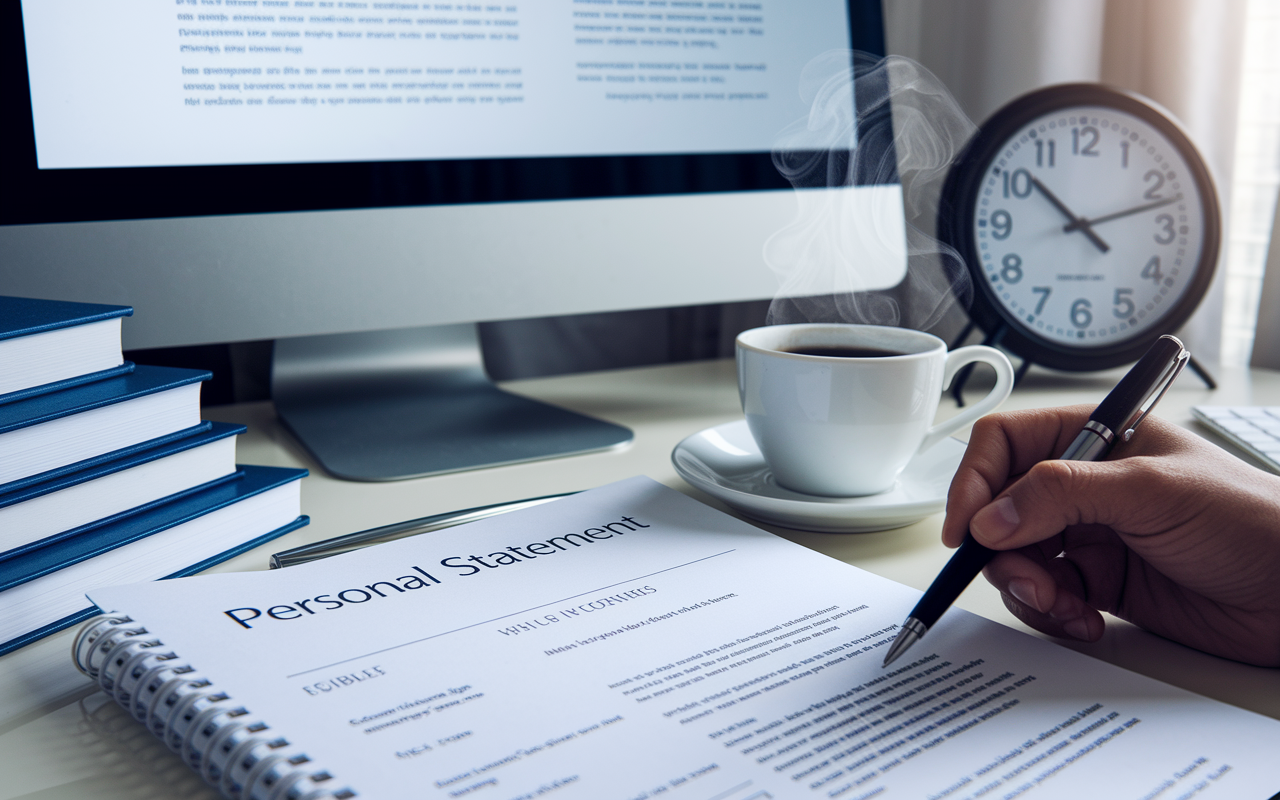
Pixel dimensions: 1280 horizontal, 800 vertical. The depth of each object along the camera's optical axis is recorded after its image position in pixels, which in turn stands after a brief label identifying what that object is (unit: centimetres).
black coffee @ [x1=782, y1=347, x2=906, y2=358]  58
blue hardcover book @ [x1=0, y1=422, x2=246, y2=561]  39
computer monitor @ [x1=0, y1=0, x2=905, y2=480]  56
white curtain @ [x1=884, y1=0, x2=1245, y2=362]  96
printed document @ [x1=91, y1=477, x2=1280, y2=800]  27
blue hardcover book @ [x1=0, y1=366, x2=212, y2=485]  39
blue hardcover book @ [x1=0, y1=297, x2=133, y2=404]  40
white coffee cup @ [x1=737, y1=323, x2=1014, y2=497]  51
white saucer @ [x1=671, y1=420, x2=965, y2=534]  48
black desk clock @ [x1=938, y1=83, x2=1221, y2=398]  84
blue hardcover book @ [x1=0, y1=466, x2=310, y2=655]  38
